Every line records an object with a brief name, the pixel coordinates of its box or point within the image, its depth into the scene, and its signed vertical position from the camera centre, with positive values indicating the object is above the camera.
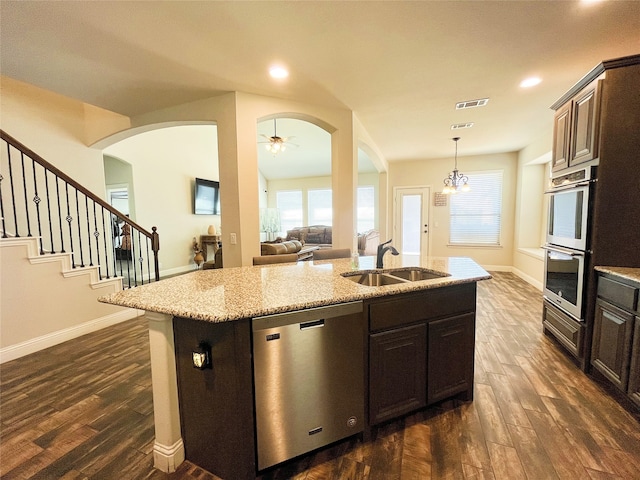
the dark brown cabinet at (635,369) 1.77 -1.00
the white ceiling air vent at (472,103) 3.30 +1.35
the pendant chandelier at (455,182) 5.51 +0.73
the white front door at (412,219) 6.98 -0.08
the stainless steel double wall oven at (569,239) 2.27 -0.23
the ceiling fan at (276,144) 5.12 +1.39
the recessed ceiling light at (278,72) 2.50 +1.34
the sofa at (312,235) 7.86 -0.50
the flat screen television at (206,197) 6.85 +0.54
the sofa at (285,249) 3.96 -0.49
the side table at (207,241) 6.94 -0.56
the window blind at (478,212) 6.38 +0.08
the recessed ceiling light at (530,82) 2.80 +1.35
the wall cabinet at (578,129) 2.18 +0.74
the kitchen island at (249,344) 1.30 -0.70
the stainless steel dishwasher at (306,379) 1.33 -0.83
